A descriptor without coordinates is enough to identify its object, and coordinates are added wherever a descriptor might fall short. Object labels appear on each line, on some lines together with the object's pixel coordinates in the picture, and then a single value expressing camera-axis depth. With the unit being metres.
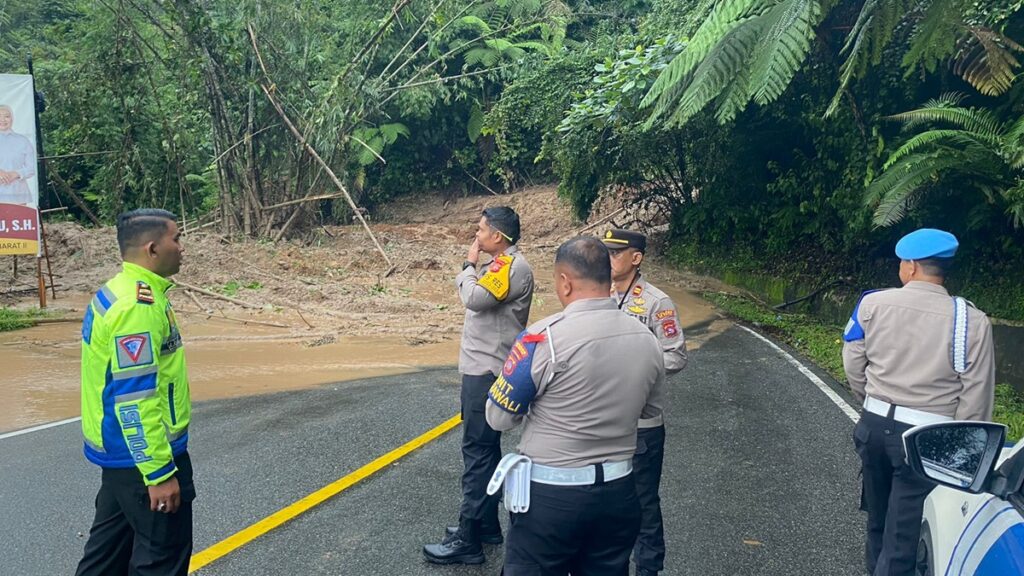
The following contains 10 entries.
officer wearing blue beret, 3.48
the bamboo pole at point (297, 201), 17.53
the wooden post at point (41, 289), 11.71
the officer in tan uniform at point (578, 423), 2.75
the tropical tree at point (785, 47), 5.81
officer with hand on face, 4.22
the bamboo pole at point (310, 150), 15.77
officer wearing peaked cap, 3.92
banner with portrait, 10.90
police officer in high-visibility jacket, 2.96
